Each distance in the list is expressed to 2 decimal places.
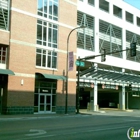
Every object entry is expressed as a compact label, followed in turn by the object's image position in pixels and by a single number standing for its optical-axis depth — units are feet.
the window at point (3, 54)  88.64
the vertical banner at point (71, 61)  100.41
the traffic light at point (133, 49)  73.67
